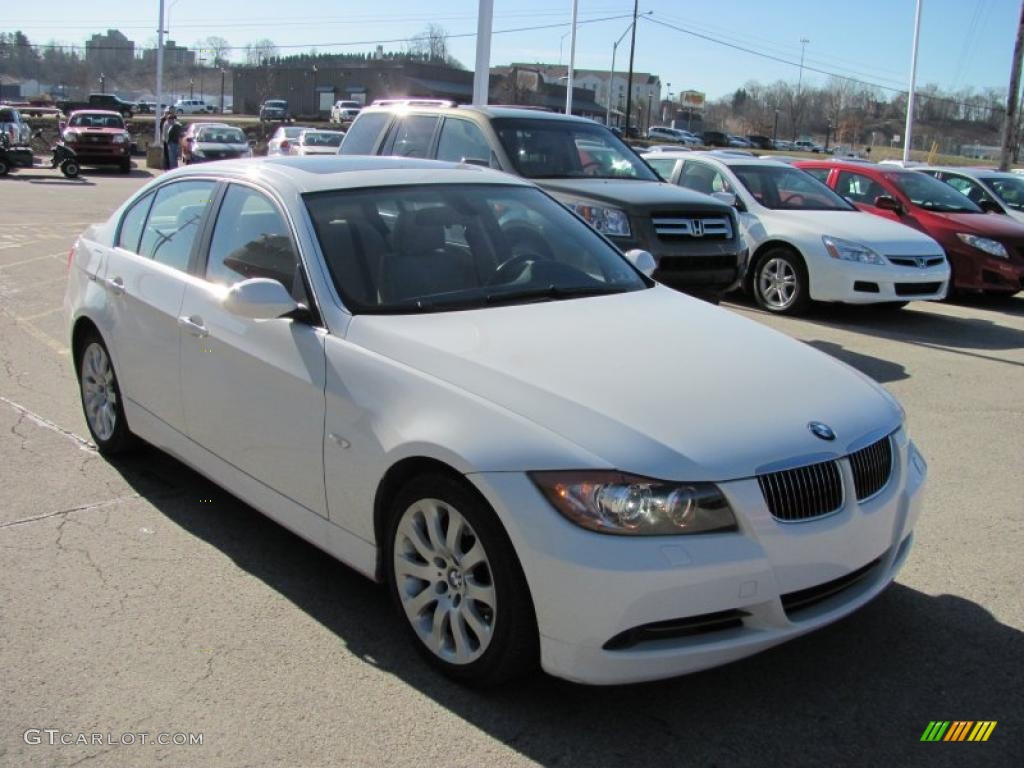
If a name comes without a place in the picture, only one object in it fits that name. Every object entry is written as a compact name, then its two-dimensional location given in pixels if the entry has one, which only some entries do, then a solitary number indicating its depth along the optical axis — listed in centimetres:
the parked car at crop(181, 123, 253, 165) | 3103
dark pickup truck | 6306
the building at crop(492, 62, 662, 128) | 11056
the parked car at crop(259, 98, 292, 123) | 7222
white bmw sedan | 291
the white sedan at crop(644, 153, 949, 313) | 1020
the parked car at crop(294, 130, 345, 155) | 2481
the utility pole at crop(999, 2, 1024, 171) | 2608
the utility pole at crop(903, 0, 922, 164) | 2917
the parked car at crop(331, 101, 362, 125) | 6719
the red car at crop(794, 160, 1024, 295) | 1208
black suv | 855
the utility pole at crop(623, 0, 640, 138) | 6169
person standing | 2833
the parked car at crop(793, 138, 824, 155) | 9130
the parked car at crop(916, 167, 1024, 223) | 1463
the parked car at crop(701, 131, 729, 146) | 7488
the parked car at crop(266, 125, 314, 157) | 2481
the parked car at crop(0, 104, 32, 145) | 2973
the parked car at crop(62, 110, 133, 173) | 3091
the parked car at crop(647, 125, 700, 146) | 7675
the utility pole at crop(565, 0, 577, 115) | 3550
